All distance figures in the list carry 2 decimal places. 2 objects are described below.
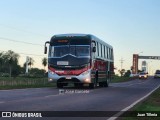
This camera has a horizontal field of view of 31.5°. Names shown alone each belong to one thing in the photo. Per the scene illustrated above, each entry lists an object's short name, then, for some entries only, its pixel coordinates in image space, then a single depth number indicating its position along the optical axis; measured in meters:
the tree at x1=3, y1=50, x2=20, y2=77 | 116.71
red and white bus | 19.58
